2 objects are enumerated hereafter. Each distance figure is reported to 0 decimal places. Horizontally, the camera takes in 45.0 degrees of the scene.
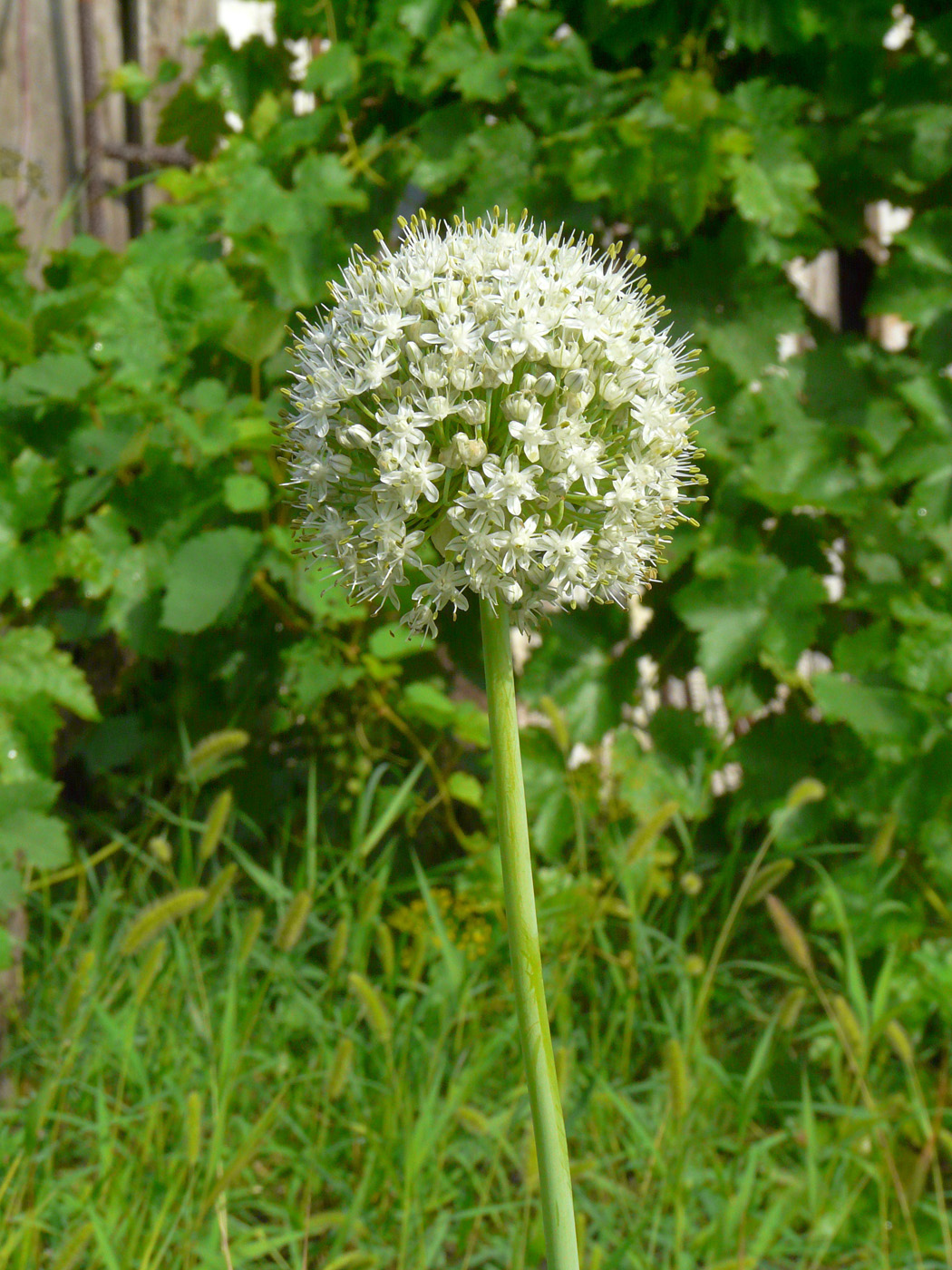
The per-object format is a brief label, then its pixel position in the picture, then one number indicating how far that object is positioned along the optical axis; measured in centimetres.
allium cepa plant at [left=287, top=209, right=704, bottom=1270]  92
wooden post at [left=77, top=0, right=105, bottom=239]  295
